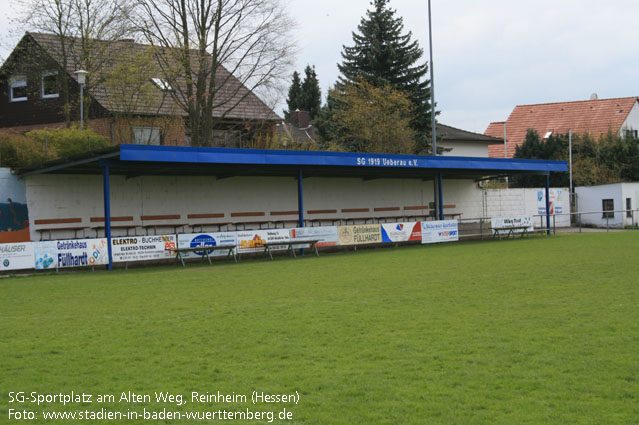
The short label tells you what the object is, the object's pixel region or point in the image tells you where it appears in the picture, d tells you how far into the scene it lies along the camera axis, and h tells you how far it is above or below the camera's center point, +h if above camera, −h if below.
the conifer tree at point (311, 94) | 74.01 +14.27
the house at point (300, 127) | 52.70 +8.24
